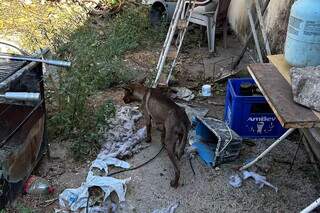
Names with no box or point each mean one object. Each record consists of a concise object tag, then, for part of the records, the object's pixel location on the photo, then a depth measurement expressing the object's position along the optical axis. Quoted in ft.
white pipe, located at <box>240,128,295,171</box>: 10.90
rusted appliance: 10.11
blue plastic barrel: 8.44
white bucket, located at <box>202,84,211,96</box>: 16.55
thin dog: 11.81
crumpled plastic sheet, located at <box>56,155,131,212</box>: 10.62
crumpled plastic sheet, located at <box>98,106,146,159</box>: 12.87
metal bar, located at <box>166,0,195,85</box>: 16.32
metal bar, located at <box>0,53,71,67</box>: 9.66
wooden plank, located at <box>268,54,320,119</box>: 8.86
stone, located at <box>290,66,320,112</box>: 7.71
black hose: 12.13
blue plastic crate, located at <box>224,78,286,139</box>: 13.10
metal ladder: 15.74
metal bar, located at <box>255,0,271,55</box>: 15.65
